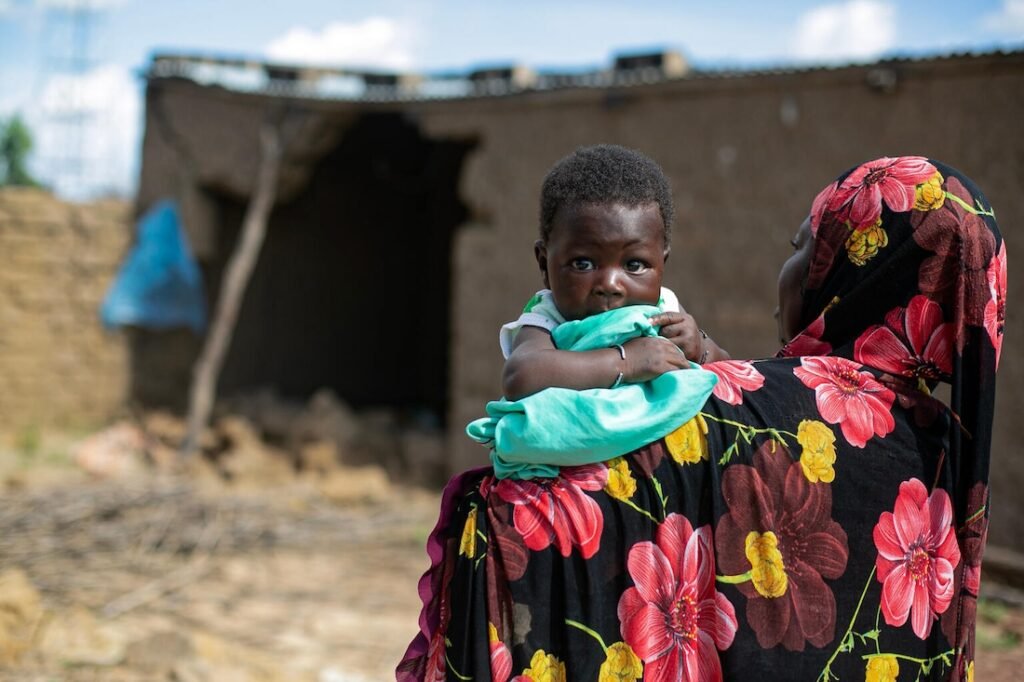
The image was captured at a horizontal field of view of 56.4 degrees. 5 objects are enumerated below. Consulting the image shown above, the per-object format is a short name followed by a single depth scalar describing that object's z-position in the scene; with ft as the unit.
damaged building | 17.46
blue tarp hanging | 27.68
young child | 5.35
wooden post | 26.35
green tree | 77.25
